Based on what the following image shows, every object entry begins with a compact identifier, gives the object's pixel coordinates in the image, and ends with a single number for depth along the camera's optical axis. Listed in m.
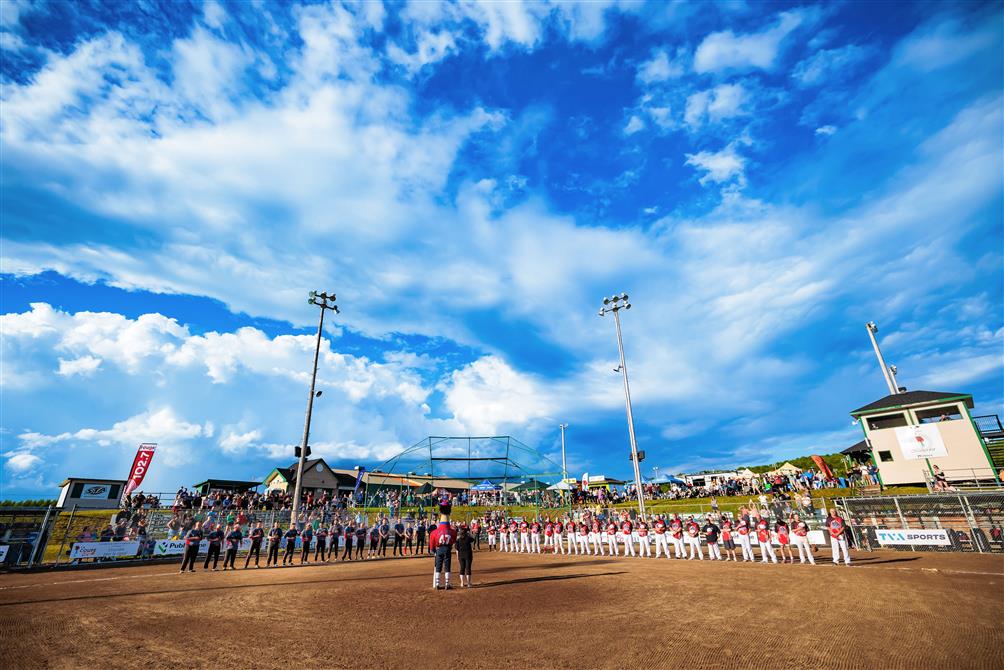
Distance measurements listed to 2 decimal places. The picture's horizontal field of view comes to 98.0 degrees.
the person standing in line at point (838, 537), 16.16
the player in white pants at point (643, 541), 22.67
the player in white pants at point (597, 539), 24.69
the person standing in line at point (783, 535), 17.72
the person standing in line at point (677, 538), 21.55
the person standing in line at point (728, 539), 21.11
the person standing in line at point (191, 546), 18.45
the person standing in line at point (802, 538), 17.28
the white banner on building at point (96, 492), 29.54
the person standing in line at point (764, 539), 18.17
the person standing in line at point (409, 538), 26.89
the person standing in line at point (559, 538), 26.77
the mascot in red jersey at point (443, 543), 13.16
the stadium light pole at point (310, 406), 26.20
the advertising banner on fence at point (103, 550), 21.05
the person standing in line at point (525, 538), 28.33
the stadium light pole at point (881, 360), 41.69
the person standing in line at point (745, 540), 18.91
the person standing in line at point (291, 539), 21.04
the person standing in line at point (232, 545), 19.19
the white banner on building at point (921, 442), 30.81
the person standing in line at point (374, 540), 24.78
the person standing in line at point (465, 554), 13.74
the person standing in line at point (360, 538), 24.06
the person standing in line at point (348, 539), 23.48
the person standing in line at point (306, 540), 22.05
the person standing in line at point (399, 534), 26.30
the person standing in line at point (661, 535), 21.52
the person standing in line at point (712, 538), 20.11
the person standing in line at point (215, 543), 19.09
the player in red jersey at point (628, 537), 22.97
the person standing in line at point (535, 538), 27.29
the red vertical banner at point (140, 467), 30.38
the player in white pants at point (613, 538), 23.73
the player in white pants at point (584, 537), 25.25
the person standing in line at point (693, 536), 20.73
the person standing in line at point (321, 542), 22.34
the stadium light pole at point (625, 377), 25.40
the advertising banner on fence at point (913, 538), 19.27
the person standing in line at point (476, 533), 32.22
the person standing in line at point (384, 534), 25.42
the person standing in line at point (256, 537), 20.25
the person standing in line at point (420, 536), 26.55
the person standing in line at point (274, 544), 19.78
